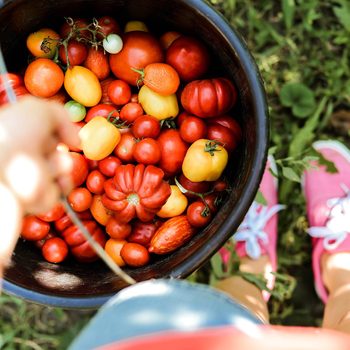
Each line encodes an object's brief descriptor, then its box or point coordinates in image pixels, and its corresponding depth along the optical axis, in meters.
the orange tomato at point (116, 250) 1.24
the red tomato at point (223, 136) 1.20
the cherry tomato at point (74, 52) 1.22
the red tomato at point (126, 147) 1.23
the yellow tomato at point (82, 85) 1.21
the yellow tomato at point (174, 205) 1.23
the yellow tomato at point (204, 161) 1.17
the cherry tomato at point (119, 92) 1.23
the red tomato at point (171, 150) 1.22
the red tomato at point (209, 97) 1.16
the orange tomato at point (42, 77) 1.18
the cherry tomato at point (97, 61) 1.25
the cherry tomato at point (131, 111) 1.24
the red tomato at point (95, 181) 1.24
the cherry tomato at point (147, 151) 1.18
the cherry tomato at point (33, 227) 1.22
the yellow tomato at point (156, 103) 1.22
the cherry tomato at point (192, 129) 1.20
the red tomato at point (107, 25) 1.21
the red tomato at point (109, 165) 1.23
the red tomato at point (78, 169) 1.21
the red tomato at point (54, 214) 1.20
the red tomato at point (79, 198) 1.22
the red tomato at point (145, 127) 1.20
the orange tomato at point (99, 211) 1.25
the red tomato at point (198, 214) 1.18
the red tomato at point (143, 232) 1.25
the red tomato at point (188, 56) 1.19
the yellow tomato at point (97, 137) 1.19
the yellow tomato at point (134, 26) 1.25
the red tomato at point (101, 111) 1.24
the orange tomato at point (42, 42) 1.19
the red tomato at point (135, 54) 1.21
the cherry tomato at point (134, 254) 1.19
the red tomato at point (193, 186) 1.23
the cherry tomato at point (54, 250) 1.22
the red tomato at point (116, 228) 1.22
